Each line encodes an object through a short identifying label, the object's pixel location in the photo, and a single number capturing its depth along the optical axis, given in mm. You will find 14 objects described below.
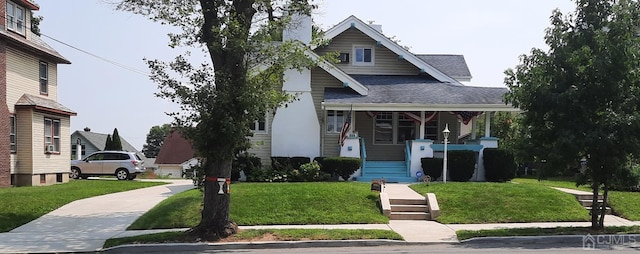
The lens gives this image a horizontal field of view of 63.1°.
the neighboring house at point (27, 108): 20875
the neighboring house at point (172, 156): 50438
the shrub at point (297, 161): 21203
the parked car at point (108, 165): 28344
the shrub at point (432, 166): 20734
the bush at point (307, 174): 19719
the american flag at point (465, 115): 21453
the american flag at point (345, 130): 20844
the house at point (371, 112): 21250
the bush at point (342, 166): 20266
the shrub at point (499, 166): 20734
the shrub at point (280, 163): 20597
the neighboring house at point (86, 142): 58875
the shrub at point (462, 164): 20438
